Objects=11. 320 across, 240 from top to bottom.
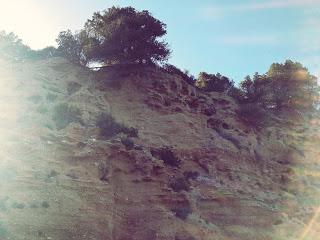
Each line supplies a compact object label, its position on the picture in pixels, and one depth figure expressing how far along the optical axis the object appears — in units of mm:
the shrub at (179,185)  20627
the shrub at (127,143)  21549
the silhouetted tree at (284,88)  31264
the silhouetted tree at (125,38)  27779
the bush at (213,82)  32703
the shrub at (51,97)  23180
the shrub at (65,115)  21782
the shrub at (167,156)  22031
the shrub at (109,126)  22167
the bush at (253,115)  28164
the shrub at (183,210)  19360
